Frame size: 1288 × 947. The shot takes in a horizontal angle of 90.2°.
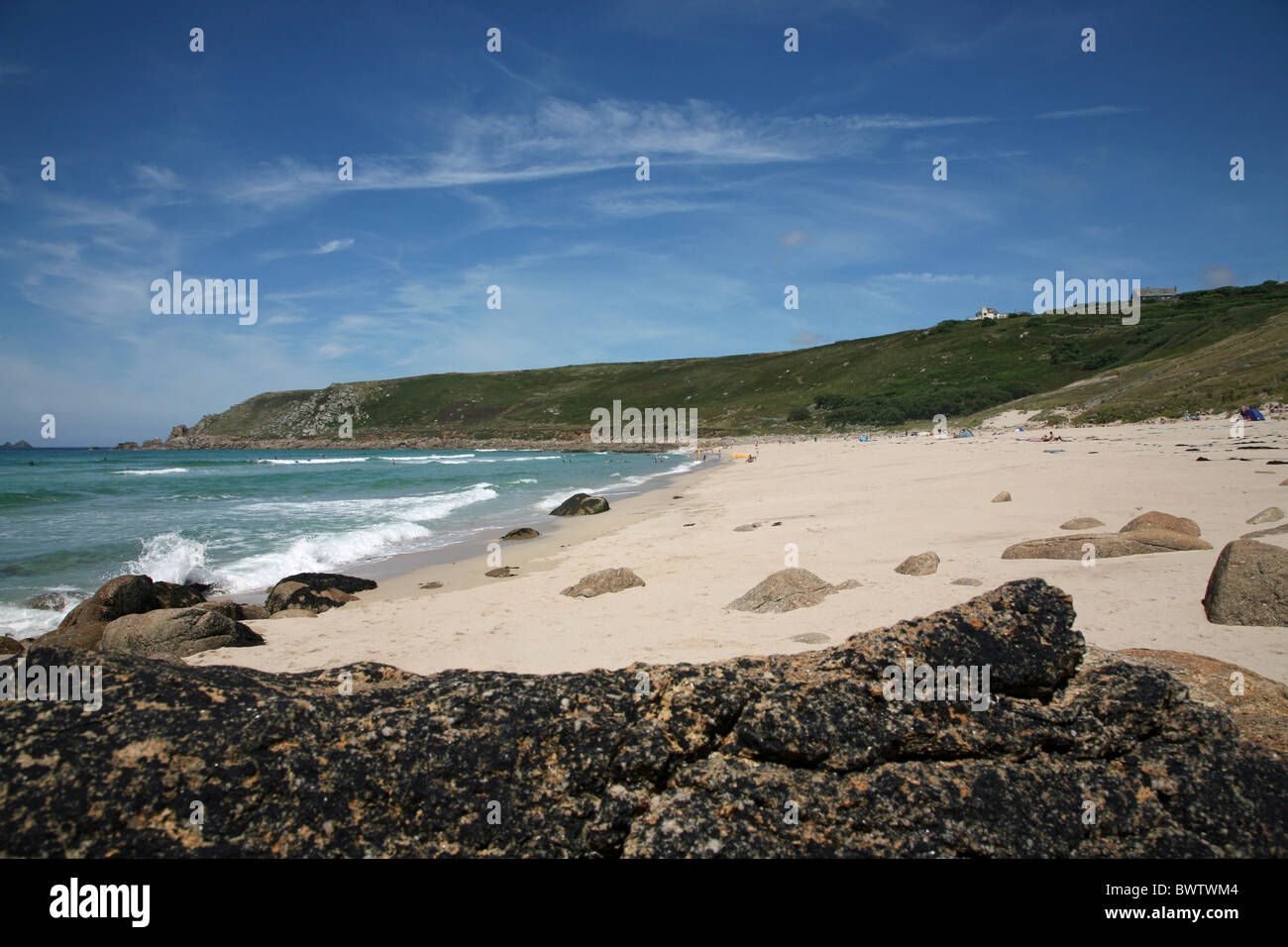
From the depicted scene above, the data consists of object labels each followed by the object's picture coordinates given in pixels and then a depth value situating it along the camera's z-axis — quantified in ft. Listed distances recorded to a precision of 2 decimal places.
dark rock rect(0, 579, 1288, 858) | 8.61
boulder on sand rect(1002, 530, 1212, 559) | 30.89
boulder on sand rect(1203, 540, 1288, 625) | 20.97
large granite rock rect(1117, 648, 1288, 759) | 10.73
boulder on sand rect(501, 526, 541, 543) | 64.44
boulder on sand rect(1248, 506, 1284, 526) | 35.19
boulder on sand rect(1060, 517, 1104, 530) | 39.00
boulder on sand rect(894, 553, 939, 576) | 32.48
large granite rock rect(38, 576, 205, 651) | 33.83
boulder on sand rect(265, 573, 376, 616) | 38.34
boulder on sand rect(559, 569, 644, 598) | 36.96
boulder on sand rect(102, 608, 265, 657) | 28.63
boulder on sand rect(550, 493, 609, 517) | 81.76
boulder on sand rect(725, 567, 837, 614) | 29.66
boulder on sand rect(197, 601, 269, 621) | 34.54
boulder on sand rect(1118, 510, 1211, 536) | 32.71
